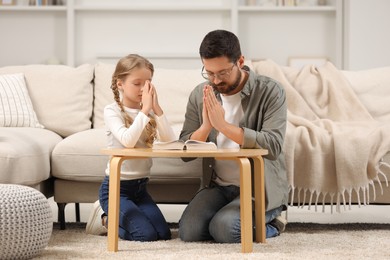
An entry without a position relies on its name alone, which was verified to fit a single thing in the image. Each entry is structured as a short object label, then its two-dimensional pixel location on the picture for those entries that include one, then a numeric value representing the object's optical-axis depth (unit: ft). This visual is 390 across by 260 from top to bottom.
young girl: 13.50
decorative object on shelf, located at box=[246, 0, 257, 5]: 30.90
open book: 11.78
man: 12.56
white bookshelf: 30.50
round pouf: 10.79
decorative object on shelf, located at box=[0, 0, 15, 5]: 30.53
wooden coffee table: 11.44
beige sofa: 14.30
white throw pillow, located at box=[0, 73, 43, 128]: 17.73
